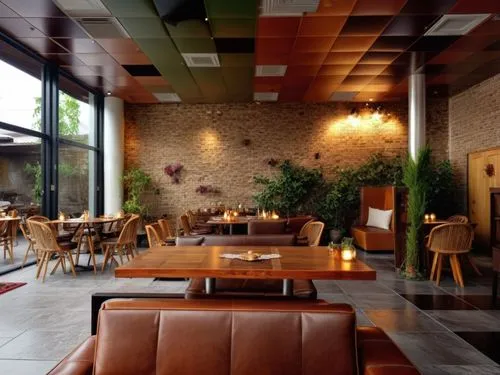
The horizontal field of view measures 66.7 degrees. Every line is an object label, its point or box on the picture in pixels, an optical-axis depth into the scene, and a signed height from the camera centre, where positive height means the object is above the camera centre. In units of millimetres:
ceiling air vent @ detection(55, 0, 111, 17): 4793 +2359
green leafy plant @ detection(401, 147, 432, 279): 5516 -195
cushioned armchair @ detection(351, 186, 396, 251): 7863 -880
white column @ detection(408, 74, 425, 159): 7574 +1548
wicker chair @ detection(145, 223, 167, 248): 4516 -554
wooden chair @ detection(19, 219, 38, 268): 6469 -814
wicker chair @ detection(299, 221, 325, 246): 4637 -573
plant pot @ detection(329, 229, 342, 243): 8984 -1112
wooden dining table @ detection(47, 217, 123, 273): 6092 -599
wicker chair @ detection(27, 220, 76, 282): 5400 -754
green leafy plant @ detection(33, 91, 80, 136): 7761 +1574
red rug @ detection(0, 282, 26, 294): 4870 -1303
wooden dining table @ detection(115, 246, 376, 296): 2275 -495
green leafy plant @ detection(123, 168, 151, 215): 9500 +15
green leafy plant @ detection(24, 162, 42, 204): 6852 +166
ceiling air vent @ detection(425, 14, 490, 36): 5141 +2326
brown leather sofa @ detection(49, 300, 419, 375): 1333 -547
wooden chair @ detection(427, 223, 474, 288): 5098 -712
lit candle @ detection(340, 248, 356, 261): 2615 -452
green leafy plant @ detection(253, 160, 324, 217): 9570 -11
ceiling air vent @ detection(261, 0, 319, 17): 4664 +2300
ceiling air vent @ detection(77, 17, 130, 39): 5301 +2347
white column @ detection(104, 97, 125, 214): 9477 +792
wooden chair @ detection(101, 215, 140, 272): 6051 -848
